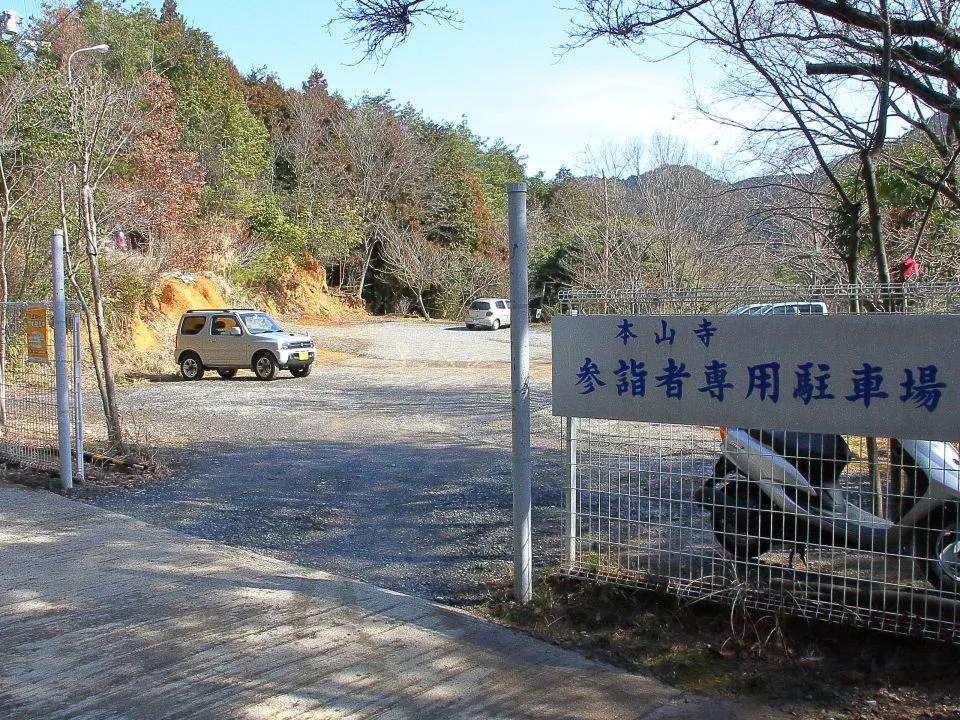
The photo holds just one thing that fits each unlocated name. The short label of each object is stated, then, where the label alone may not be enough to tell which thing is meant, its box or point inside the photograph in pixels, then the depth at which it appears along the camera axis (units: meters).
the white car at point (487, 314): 37.94
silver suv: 19.62
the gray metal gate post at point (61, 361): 7.59
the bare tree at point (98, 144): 8.72
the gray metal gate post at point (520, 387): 4.52
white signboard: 3.73
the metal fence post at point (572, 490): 4.75
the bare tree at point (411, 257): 45.09
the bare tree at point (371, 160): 44.34
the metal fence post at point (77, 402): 7.78
